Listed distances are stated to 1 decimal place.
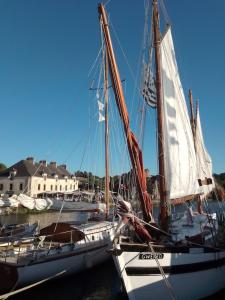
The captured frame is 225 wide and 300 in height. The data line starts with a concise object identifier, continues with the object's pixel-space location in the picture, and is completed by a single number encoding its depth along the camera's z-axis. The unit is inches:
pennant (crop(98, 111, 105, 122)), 839.1
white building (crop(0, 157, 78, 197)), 2214.8
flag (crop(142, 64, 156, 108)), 540.6
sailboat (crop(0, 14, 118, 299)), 443.6
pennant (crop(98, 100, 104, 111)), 834.4
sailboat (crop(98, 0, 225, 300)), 370.9
